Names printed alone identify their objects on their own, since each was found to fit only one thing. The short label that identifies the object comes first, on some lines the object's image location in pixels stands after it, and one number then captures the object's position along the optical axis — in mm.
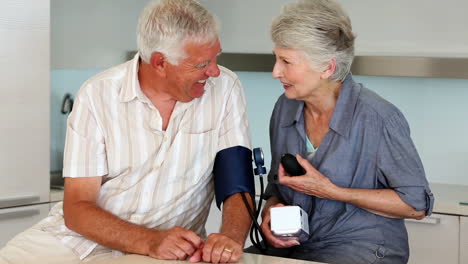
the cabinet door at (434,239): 3143
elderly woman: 2299
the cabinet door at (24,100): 3129
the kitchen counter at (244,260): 1983
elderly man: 2322
